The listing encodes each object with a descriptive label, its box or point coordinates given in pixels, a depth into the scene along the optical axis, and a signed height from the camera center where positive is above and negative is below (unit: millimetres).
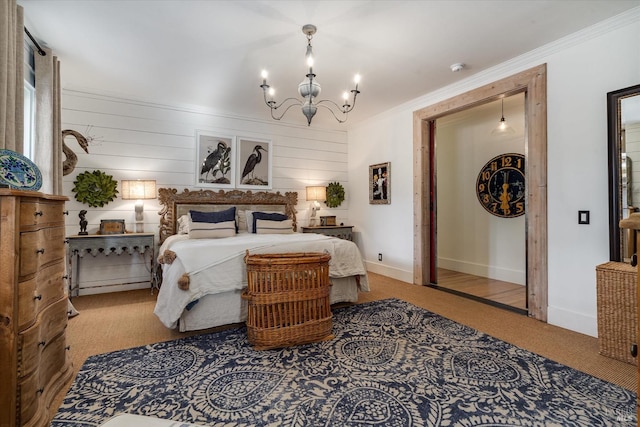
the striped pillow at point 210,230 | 3779 -175
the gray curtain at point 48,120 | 2859 +917
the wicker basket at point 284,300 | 2400 -674
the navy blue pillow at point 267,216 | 4473 -9
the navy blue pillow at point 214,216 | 4107 -2
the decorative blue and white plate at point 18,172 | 1554 +239
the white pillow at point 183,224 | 4166 -112
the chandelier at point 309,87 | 2639 +1110
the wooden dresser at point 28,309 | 1366 -455
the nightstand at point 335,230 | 5148 -264
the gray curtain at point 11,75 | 1938 +947
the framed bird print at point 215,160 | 4742 +881
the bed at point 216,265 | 2641 -454
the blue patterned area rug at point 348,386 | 1628 -1055
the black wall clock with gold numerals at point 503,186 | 4551 +435
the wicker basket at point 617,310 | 2215 -720
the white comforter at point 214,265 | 2613 -451
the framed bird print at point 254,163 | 5039 +868
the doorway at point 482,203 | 4484 +181
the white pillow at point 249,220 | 4508 -65
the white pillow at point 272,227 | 4328 -163
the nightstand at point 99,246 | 3658 -359
